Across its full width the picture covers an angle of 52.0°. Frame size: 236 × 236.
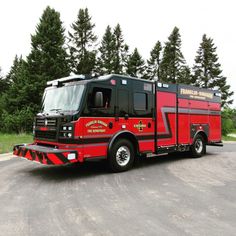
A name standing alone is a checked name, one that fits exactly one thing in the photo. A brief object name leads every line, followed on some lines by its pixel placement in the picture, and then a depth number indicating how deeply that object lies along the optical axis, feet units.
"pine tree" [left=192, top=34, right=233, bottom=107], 123.44
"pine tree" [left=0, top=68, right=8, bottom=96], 165.58
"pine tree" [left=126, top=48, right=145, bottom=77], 116.16
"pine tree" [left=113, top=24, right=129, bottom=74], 119.75
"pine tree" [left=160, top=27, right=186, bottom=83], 125.29
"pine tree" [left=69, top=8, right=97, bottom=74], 104.06
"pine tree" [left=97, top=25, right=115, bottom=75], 113.50
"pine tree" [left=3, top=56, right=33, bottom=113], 76.59
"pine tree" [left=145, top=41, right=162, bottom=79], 132.26
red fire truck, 20.35
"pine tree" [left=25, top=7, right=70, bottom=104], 77.61
